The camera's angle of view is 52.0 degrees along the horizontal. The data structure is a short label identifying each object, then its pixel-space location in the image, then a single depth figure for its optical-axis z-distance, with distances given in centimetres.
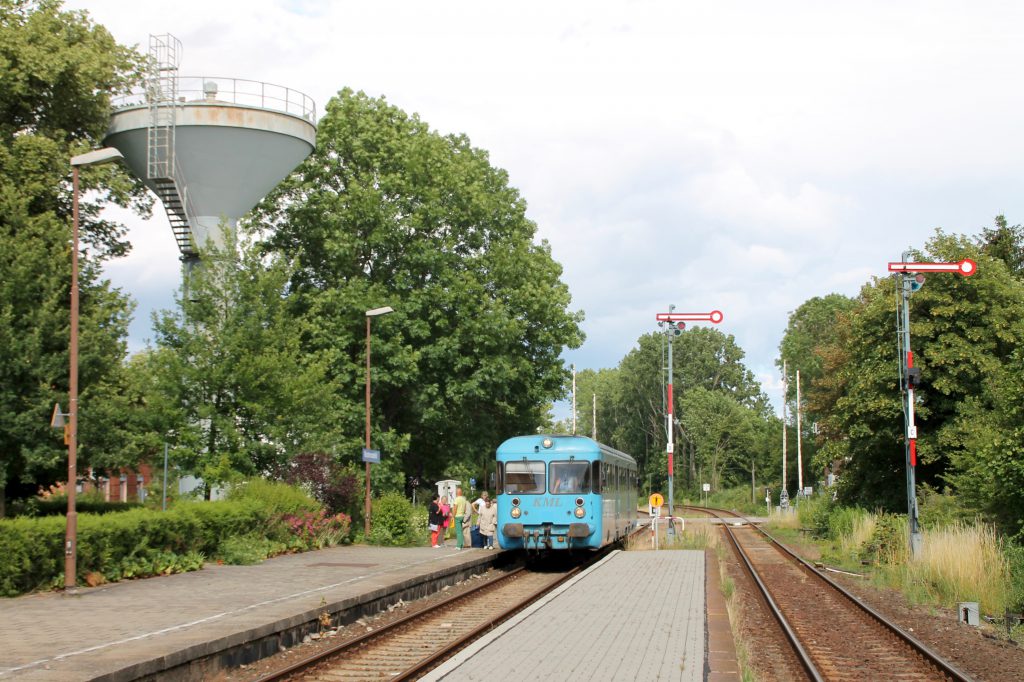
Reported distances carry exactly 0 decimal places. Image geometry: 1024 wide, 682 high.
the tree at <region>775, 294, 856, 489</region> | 8088
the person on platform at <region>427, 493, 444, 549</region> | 2891
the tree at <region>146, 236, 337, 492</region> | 2594
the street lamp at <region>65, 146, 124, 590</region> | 1670
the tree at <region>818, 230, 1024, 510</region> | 3084
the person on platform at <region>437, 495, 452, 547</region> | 2962
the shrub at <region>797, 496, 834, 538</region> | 3812
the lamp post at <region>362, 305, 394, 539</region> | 3016
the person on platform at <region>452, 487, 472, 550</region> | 2791
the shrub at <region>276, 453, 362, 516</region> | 2866
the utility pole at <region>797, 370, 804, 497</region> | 6020
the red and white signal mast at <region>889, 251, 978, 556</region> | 2380
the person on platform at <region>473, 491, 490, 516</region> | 2847
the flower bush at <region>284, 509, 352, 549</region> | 2584
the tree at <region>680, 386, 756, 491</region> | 9001
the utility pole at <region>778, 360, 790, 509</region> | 5488
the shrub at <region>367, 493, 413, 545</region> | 2958
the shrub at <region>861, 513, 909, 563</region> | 2525
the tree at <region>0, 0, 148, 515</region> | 2173
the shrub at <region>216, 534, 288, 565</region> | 2214
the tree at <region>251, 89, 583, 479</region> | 3866
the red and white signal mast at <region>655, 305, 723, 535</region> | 3072
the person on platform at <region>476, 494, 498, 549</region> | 2797
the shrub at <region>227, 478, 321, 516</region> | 2489
